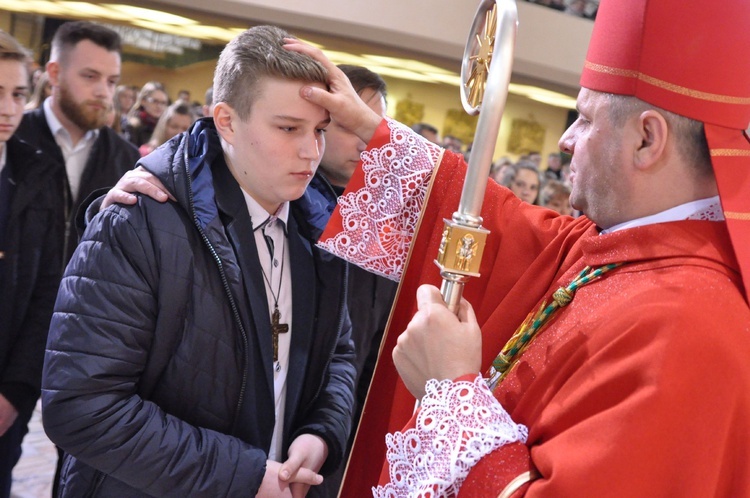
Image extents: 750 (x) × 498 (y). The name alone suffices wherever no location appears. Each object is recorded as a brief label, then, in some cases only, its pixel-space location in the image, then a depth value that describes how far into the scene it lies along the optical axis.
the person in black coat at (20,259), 2.63
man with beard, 3.45
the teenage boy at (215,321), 1.68
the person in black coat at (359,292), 2.69
